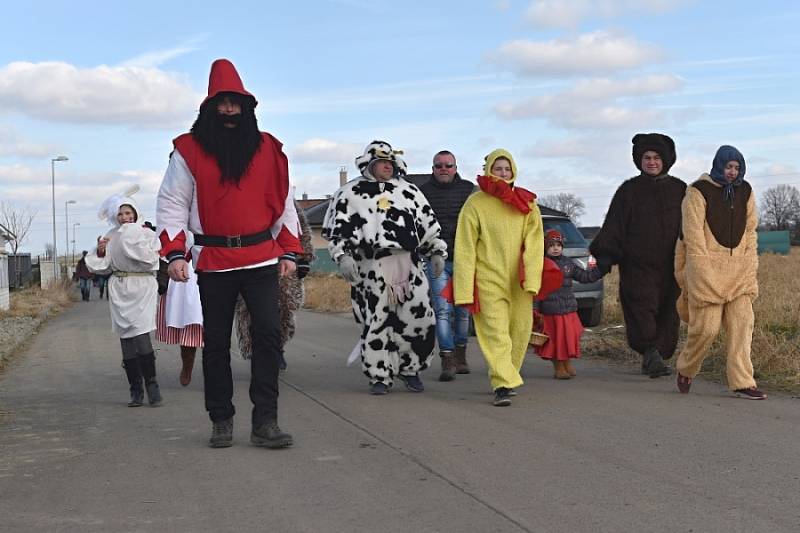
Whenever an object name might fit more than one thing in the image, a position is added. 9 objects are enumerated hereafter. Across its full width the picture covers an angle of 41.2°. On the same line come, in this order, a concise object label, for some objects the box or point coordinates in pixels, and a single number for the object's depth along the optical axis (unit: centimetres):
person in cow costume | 892
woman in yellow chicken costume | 848
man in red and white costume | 650
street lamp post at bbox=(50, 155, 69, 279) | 5671
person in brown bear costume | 938
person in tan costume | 807
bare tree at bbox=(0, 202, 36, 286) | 5681
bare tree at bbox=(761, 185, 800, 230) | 11006
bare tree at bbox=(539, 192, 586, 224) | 10352
